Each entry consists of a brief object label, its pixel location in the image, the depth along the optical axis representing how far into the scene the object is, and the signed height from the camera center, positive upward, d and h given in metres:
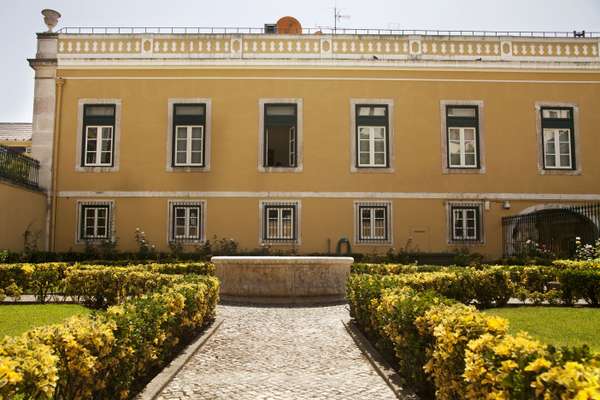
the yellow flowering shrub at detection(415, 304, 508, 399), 4.05 -0.73
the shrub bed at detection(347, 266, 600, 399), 2.88 -0.70
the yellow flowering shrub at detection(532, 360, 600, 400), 2.47 -0.63
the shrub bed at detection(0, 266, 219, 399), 3.10 -0.76
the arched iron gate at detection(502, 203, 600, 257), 16.20 +0.42
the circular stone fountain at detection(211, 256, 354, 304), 10.84 -0.72
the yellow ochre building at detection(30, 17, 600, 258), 18.39 +3.47
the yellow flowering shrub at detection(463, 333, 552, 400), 2.99 -0.71
